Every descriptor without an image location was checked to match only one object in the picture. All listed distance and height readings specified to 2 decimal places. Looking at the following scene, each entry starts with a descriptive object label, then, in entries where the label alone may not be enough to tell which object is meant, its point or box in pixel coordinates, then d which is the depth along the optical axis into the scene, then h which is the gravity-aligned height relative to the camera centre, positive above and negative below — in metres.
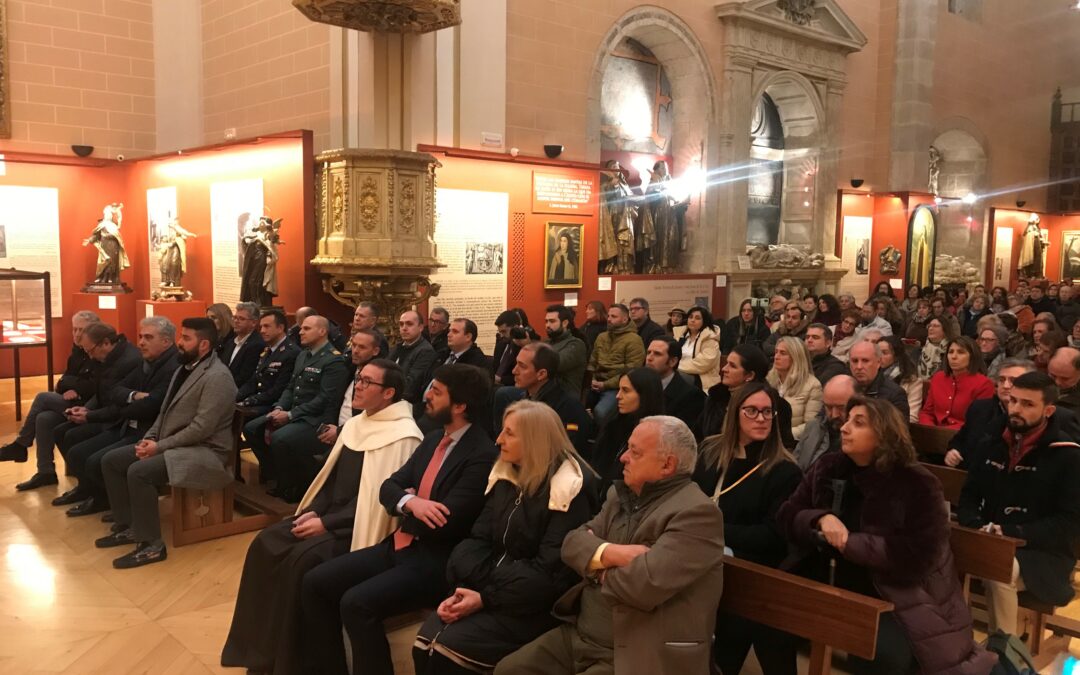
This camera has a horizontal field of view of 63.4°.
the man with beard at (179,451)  5.62 -1.26
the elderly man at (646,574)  2.97 -1.05
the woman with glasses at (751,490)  3.57 -0.97
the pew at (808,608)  2.89 -1.19
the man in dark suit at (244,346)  7.45 -0.75
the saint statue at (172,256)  11.52 +0.02
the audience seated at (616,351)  8.29 -0.81
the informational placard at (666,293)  13.14 -0.41
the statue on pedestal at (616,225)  13.28 +0.64
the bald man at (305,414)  6.39 -1.15
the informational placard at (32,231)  11.71 +0.32
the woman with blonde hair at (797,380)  5.64 -0.72
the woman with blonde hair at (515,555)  3.40 -1.18
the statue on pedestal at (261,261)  10.08 -0.02
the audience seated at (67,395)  6.79 -1.10
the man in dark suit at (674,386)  5.97 -0.82
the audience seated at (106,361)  6.54 -0.78
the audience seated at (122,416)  6.15 -1.16
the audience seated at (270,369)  7.07 -0.90
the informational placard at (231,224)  10.98 +0.45
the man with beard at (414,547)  3.72 -1.29
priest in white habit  4.07 -1.31
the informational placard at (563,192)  11.70 +1.00
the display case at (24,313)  9.20 -0.63
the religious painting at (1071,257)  23.55 +0.48
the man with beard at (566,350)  7.86 -0.76
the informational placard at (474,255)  10.88 +0.11
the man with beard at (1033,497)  4.03 -1.06
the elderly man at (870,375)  5.38 -0.65
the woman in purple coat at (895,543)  3.18 -1.01
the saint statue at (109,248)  11.88 +0.12
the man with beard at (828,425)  4.43 -0.82
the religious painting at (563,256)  11.91 +0.13
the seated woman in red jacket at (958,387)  5.99 -0.79
